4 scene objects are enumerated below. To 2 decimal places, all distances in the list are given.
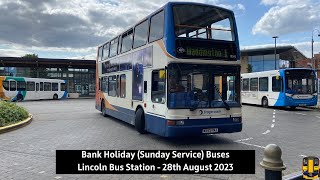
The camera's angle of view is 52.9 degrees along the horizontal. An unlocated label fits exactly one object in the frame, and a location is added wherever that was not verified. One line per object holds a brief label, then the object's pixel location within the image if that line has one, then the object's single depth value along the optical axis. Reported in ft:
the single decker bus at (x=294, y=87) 72.43
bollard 13.33
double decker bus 29.68
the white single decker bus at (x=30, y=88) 113.29
